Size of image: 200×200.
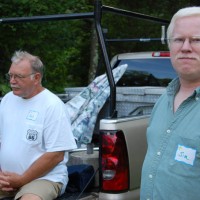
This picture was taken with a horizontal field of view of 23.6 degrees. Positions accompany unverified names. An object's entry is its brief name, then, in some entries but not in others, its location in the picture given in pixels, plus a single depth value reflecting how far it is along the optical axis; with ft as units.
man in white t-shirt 11.58
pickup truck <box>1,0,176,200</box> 11.09
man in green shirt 6.62
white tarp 14.84
